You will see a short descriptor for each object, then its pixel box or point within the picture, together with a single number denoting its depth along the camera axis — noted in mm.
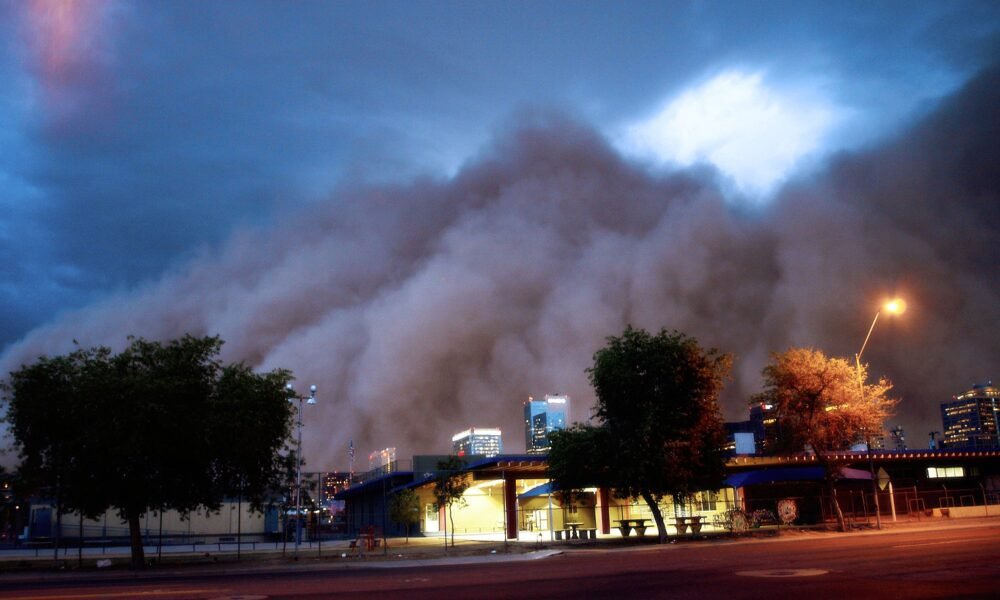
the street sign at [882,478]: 58781
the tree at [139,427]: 35125
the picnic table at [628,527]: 48156
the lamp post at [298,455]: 40156
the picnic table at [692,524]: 47219
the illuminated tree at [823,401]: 47219
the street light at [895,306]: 39125
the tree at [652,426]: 43812
